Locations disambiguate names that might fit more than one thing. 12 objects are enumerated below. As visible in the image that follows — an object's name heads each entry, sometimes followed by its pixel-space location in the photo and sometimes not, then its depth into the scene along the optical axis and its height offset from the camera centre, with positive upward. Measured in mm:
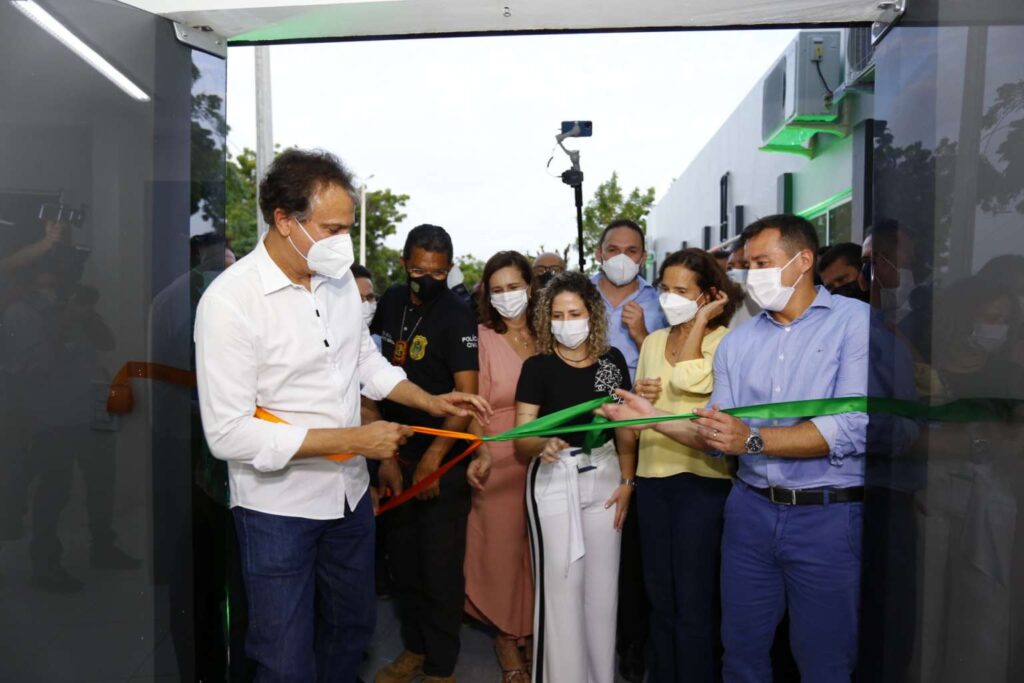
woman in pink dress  3826 -827
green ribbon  2227 -263
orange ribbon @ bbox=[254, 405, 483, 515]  2578 -613
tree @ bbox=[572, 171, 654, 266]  16109 +3120
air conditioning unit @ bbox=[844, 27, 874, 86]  7746 +2780
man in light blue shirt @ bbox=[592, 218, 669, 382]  4309 +256
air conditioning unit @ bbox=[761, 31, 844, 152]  9211 +2917
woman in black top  3221 -692
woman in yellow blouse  3186 -704
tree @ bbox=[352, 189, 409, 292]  27172 +3221
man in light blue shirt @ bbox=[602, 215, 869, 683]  2676 -488
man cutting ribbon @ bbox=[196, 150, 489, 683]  2424 -254
